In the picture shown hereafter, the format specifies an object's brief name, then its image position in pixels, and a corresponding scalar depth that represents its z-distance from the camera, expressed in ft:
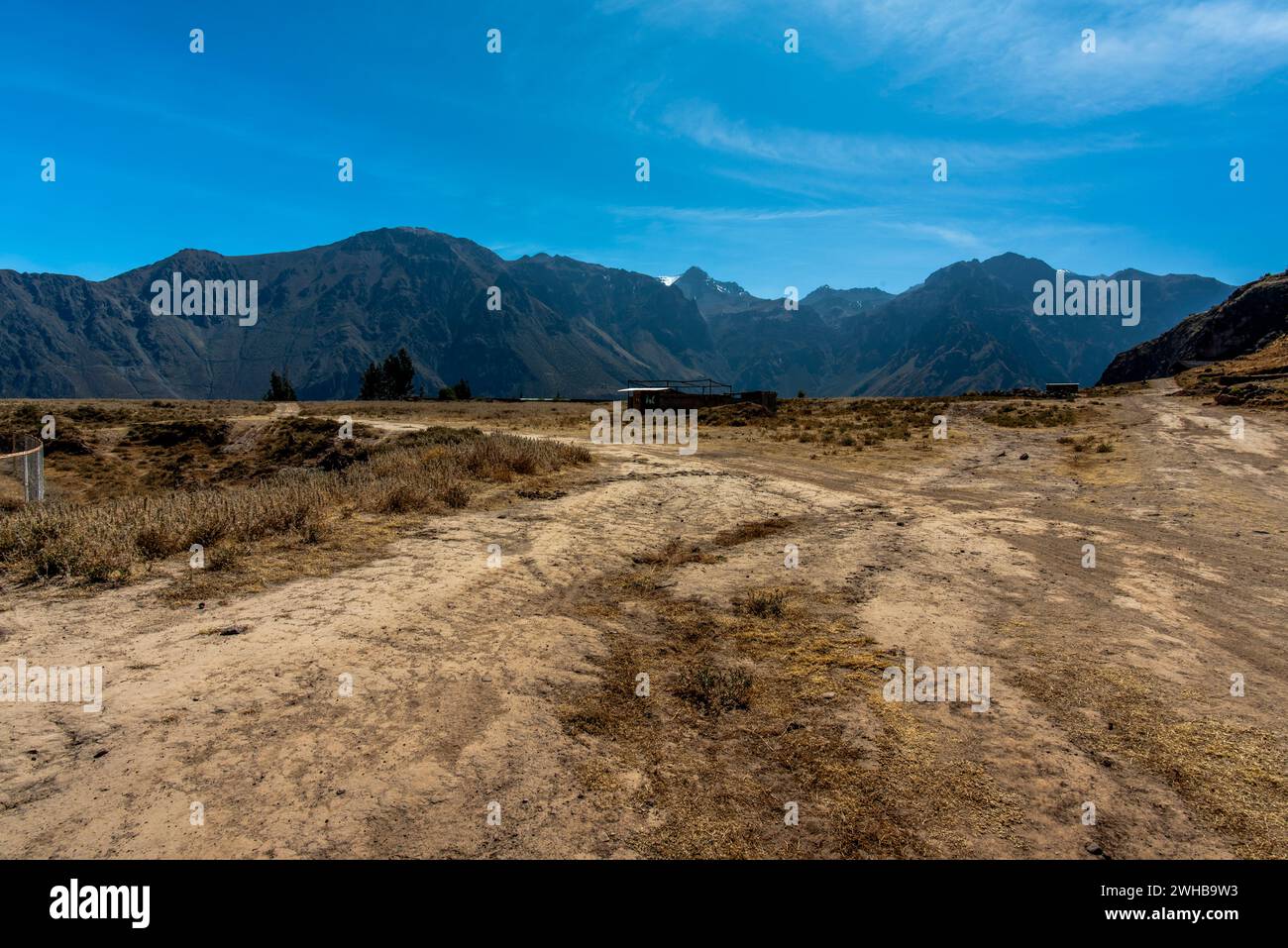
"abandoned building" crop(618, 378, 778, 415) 163.53
